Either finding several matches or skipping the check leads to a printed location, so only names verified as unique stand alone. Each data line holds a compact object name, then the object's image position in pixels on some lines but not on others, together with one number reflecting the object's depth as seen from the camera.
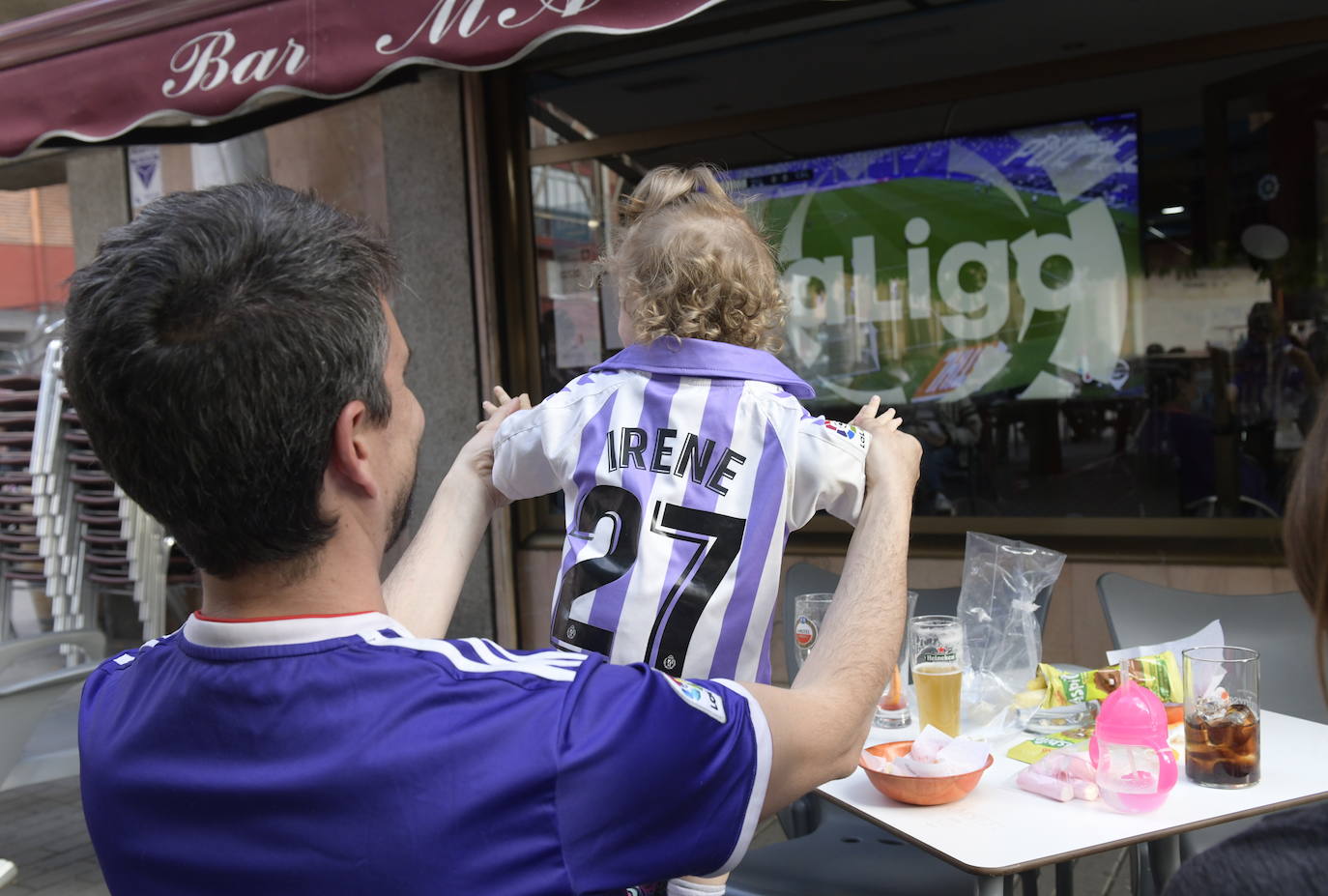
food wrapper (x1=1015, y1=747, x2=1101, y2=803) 1.87
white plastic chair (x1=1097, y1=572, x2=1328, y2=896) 2.84
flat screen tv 4.81
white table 1.68
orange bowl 1.85
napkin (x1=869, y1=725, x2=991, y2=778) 1.88
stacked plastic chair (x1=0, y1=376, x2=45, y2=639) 5.20
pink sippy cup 1.81
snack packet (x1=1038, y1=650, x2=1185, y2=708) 2.20
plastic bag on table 2.27
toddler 1.87
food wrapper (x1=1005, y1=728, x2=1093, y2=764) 2.09
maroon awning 3.56
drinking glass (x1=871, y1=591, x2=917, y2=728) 2.28
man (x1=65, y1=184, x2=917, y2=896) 0.88
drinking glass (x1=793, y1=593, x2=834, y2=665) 2.25
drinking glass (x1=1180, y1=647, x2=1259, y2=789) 1.90
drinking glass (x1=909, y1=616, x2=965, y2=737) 2.15
